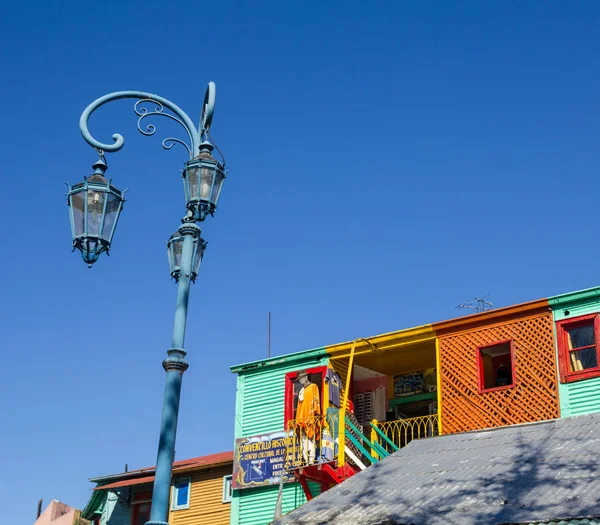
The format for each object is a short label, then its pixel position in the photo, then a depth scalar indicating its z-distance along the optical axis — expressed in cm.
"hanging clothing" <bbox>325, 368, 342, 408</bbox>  2261
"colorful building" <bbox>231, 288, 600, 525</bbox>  1981
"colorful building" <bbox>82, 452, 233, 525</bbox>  2738
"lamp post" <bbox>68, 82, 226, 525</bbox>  963
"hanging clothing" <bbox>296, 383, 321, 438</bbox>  2178
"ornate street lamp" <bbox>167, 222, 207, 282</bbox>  1087
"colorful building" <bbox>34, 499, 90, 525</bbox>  4362
